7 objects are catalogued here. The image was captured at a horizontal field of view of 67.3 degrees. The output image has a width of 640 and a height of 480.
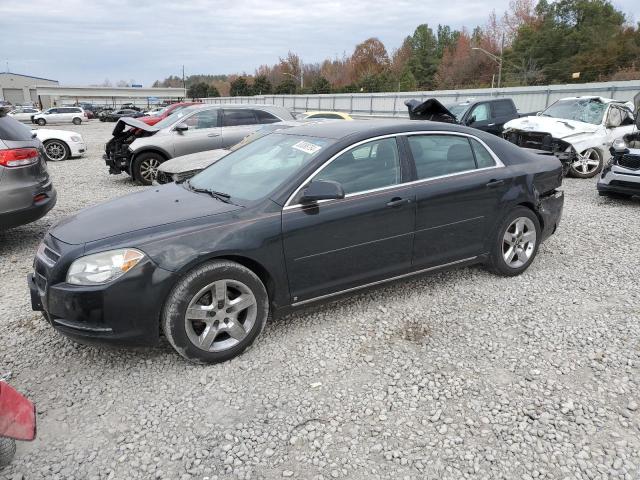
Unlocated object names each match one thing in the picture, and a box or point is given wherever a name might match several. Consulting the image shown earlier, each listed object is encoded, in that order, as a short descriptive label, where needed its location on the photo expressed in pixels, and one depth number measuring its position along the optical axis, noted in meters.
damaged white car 10.09
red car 17.32
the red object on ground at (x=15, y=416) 2.38
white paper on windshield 3.82
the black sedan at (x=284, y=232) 3.07
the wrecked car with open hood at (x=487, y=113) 12.85
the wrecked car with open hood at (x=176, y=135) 9.88
